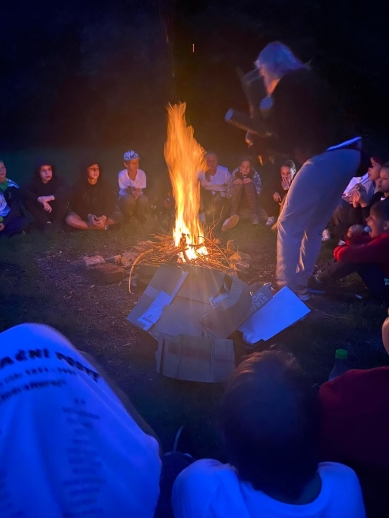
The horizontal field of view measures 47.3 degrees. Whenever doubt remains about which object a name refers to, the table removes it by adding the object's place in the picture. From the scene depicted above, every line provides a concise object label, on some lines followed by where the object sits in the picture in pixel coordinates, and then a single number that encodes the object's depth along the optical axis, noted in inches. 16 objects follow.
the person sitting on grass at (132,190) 303.7
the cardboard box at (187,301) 145.6
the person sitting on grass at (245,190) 310.0
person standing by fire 153.6
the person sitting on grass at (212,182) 320.2
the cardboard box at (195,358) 130.7
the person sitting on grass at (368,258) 172.1
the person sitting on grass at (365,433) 72.4
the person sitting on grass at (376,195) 216.5
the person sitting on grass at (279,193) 311.3
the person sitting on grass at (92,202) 284.2
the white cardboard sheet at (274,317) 150.6
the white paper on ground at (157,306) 152.9
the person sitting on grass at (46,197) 280.7
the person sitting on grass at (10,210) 264.5
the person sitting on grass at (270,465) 53.5
